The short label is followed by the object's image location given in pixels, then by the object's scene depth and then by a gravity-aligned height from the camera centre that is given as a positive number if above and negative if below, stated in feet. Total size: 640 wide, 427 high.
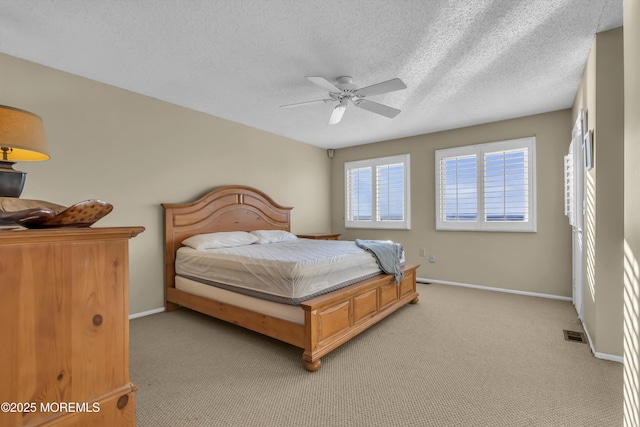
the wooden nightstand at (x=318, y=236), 16.74 -1.33
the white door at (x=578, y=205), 9.61 +0.20
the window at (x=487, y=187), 13.64 +1.18
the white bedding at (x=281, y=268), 7.92 -1.64
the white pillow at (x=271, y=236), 13.50 -1.08
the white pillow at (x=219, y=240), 11.40 -1.07
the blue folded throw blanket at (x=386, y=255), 10.66 -1.53
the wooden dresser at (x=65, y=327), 2.90 -1.19
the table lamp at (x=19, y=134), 5.09 +1.39
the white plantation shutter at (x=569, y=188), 10.62 +0.85
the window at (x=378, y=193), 17.31 +1.16
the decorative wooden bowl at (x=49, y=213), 3.05 +0.00
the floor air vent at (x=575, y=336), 8.77 -3.68
